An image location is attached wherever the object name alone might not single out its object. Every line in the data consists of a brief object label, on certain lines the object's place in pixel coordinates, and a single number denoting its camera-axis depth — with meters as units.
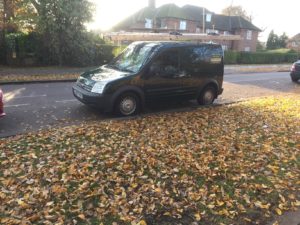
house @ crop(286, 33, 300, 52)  55.93
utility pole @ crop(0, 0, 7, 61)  15.77
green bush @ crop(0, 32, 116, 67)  15.78
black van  6.49
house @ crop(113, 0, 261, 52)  41.94
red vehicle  5.67
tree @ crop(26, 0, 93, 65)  15.48
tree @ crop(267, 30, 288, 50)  52.75
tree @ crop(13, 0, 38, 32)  16.02
